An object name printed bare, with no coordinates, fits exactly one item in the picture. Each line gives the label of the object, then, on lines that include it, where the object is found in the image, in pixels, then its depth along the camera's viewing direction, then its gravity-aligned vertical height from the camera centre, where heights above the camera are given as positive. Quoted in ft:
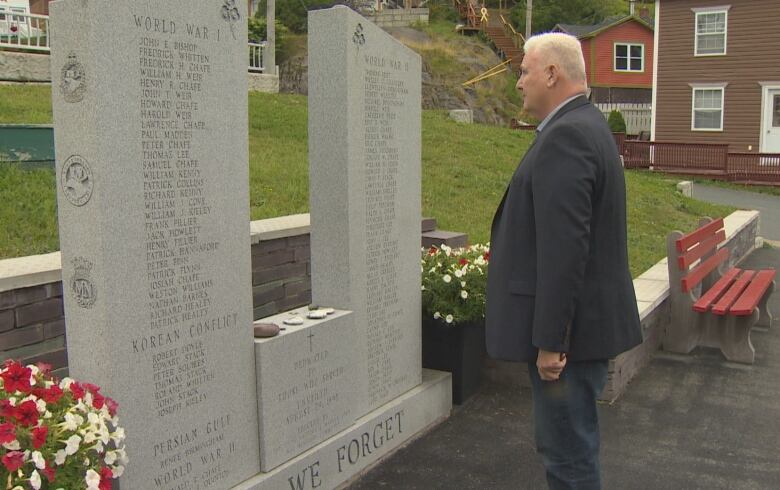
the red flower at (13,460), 7.77 -2.83
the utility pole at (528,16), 139.61 +23.28
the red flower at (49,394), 8.96 -2.55
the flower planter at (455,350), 18.12 -4.29
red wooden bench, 21.30 -3.94
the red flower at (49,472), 8.13 -3.08
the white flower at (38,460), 8.00 -2.90
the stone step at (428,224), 24.93 -2.11
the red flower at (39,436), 8.18 -2.74
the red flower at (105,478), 8.69 -3.38
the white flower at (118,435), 9.42 -3.15
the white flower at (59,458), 8.37 -3.02
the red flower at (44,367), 9.60 -2.43
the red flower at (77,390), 9.27 -2.61
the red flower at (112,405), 9.60 -2.87
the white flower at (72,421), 8.65 -2.75
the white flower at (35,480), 7.78 -3.01
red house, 132.87 +14.94
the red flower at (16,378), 8.86 -2.37
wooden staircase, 134.51 +18.74
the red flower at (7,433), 7.93 -2.63
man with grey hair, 9.71 -1.38
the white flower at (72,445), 8.45 -2.92
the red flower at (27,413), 8.45 -2.60
